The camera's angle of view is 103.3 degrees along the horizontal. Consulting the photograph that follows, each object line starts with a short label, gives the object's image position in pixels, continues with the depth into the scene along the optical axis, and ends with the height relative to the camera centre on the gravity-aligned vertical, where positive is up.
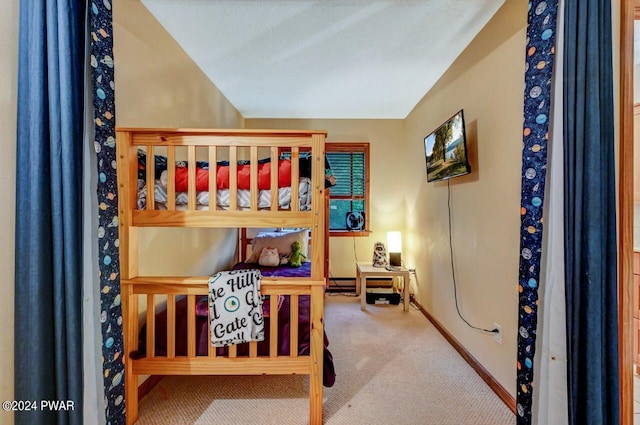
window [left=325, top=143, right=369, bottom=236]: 3.62 +0.37
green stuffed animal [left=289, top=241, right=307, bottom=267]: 2.94 -0.51
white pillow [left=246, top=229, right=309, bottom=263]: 3.04 -0.35
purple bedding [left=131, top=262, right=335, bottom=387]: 1.42 -0.72
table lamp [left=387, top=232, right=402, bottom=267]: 3.21 -0.46
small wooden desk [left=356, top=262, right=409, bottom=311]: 2.87 -0.73
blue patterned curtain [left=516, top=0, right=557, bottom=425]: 1.04 +0.16
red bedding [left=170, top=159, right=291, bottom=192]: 1.37 +0.19
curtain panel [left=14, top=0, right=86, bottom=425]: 0.91 -0.01
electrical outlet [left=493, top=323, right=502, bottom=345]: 1.58 -0.78
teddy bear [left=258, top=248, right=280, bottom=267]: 2.86 -0.51
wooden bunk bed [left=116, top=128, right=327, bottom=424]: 1.32 -0.05
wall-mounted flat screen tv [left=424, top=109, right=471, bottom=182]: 1.85 +0.50
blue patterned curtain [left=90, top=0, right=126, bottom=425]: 1.07 +0.03
